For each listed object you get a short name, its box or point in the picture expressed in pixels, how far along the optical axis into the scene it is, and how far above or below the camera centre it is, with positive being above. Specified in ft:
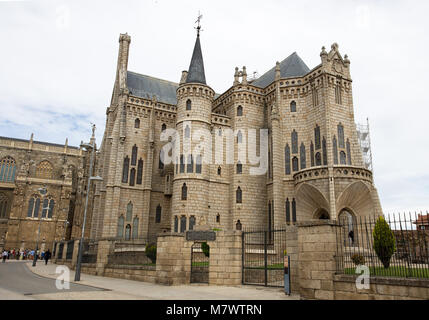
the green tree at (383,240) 45.39 +1.75
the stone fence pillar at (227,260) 48.21 -1.45
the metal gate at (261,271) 50.89 -3.15
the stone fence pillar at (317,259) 33.96 -0.76
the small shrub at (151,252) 66.65 -0.76
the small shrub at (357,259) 47.58 -0.96
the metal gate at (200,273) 51.98 -3.57
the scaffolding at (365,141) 144.36 +47.26
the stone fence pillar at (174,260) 50.25 -1.74
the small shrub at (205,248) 64.62 +0.16
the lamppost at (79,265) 55.96 -2.98
